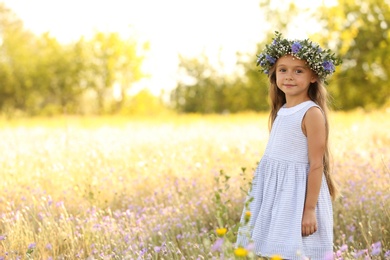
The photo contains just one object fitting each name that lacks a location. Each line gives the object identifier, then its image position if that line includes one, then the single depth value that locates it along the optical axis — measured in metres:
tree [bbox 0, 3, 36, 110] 22.59
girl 2.88
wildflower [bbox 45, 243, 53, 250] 3.49
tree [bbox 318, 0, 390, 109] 19.50
